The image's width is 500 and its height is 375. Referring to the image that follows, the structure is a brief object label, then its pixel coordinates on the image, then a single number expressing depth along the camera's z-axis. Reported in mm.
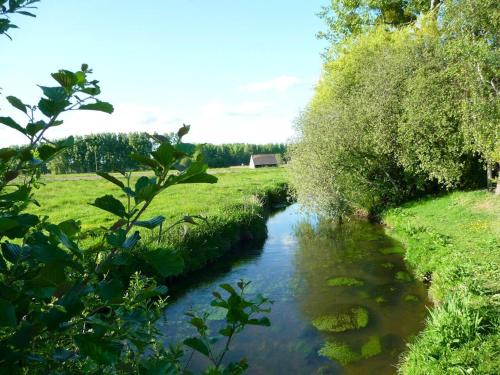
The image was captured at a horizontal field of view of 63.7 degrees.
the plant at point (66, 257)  1199
